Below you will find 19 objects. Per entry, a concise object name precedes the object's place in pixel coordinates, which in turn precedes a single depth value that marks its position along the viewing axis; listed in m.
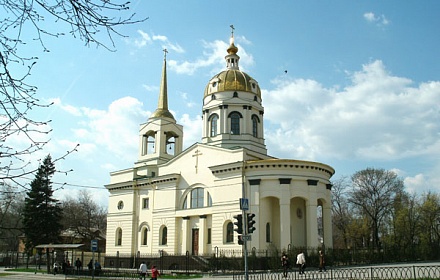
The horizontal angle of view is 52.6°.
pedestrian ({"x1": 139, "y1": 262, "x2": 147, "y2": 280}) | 25.60
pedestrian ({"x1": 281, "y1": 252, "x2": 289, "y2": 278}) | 24.46
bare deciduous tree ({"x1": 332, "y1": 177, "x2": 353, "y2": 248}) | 55.44
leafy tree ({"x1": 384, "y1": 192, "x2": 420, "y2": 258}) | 49.38
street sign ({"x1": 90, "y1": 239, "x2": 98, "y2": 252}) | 25.47
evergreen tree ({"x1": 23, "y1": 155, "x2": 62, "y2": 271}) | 41.88
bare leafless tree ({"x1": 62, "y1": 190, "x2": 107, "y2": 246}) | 63.12
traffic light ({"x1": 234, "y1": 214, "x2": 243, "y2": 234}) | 19.45
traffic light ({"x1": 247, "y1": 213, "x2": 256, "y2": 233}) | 19.41
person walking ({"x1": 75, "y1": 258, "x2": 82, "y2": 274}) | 33.96
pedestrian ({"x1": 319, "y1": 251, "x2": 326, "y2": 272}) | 27.50
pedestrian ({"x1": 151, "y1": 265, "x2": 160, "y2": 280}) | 22.70
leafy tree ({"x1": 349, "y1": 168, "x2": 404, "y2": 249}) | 51.69
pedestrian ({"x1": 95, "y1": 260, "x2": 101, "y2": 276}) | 31.91
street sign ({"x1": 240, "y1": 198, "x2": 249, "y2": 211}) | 20.05
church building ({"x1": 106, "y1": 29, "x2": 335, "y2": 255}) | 34.94
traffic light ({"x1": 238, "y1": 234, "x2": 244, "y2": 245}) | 19.54
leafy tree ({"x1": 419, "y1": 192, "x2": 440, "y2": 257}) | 50.00
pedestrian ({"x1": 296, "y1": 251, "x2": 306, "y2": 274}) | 25.84
